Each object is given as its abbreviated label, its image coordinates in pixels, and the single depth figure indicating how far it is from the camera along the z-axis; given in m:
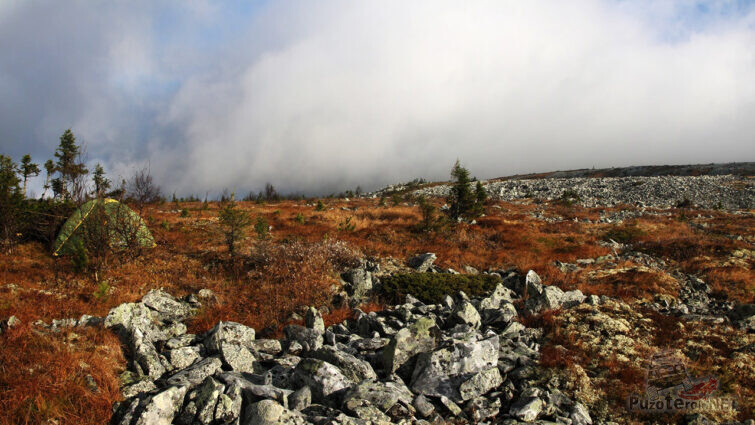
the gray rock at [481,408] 5.13
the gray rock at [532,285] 10.25
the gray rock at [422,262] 14.38
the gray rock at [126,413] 4.51
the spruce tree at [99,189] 13.14
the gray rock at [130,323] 6.81
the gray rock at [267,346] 6.96
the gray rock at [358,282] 11.30
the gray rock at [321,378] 5.22
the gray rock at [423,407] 5.05
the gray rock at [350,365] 5.80
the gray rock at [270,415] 4.26
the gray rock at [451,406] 5.16
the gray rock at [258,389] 4.78
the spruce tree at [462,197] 24.89
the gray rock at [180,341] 6.77
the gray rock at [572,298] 9.48
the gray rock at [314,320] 7.96
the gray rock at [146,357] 5.75
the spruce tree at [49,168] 33.75
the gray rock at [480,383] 5.51
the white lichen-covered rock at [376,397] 4.89
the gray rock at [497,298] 9.59
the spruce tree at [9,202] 13.80
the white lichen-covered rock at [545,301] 9.28
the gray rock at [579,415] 5.08
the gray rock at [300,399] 4.78
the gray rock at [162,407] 4.47
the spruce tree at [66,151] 33.96
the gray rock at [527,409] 5.03
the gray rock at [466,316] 8.07
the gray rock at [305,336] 7.04
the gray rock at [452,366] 5.60
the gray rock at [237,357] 6.02
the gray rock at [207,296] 9.88
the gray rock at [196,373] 5.36
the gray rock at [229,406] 4.61
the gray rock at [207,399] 4.57
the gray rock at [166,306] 8.79
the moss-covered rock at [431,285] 10.84
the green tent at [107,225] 12.91
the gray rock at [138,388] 5.14
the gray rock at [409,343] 6.20
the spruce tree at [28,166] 28.69
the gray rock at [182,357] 6.18
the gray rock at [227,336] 6.62
